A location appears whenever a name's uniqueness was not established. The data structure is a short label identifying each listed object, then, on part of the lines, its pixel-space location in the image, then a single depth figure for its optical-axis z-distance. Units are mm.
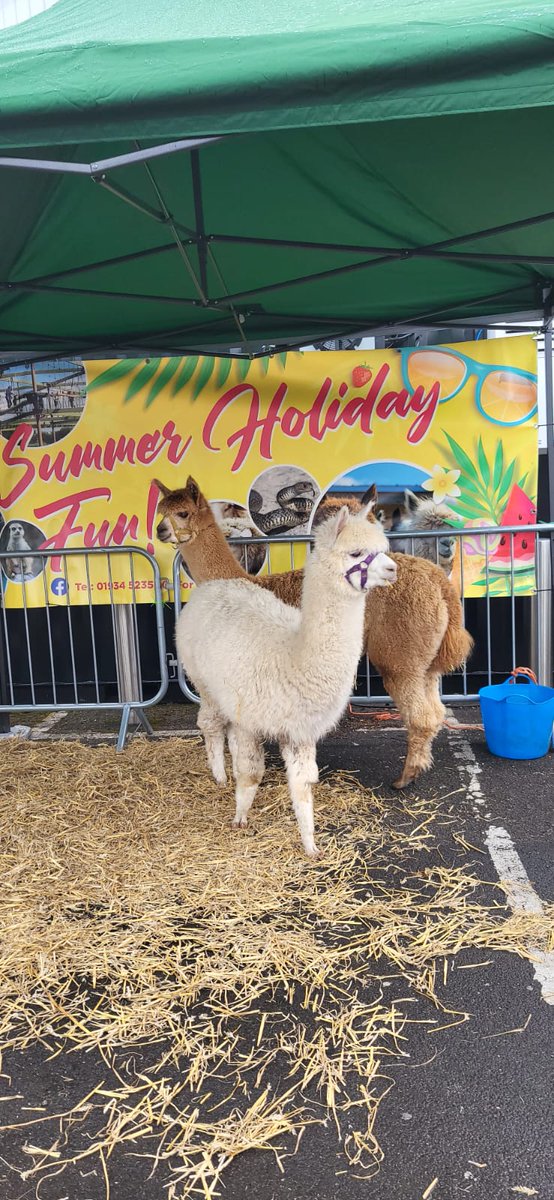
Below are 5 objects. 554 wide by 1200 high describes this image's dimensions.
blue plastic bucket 4121
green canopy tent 1719
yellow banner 5090
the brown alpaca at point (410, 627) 3875
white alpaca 2889
